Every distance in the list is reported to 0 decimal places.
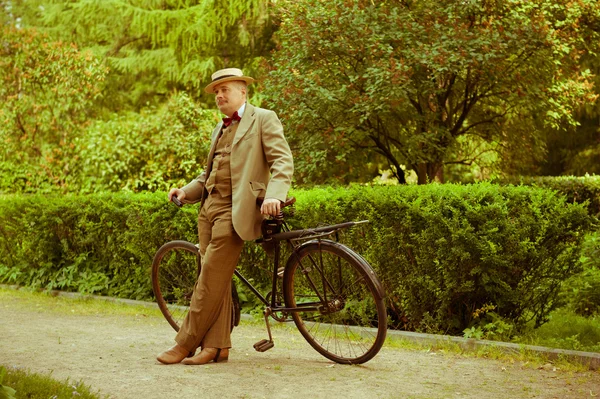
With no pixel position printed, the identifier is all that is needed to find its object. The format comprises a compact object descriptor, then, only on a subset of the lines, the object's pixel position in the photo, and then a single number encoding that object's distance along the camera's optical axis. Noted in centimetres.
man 566
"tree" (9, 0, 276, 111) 2244
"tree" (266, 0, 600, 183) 1146
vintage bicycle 562
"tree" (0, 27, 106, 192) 1844
